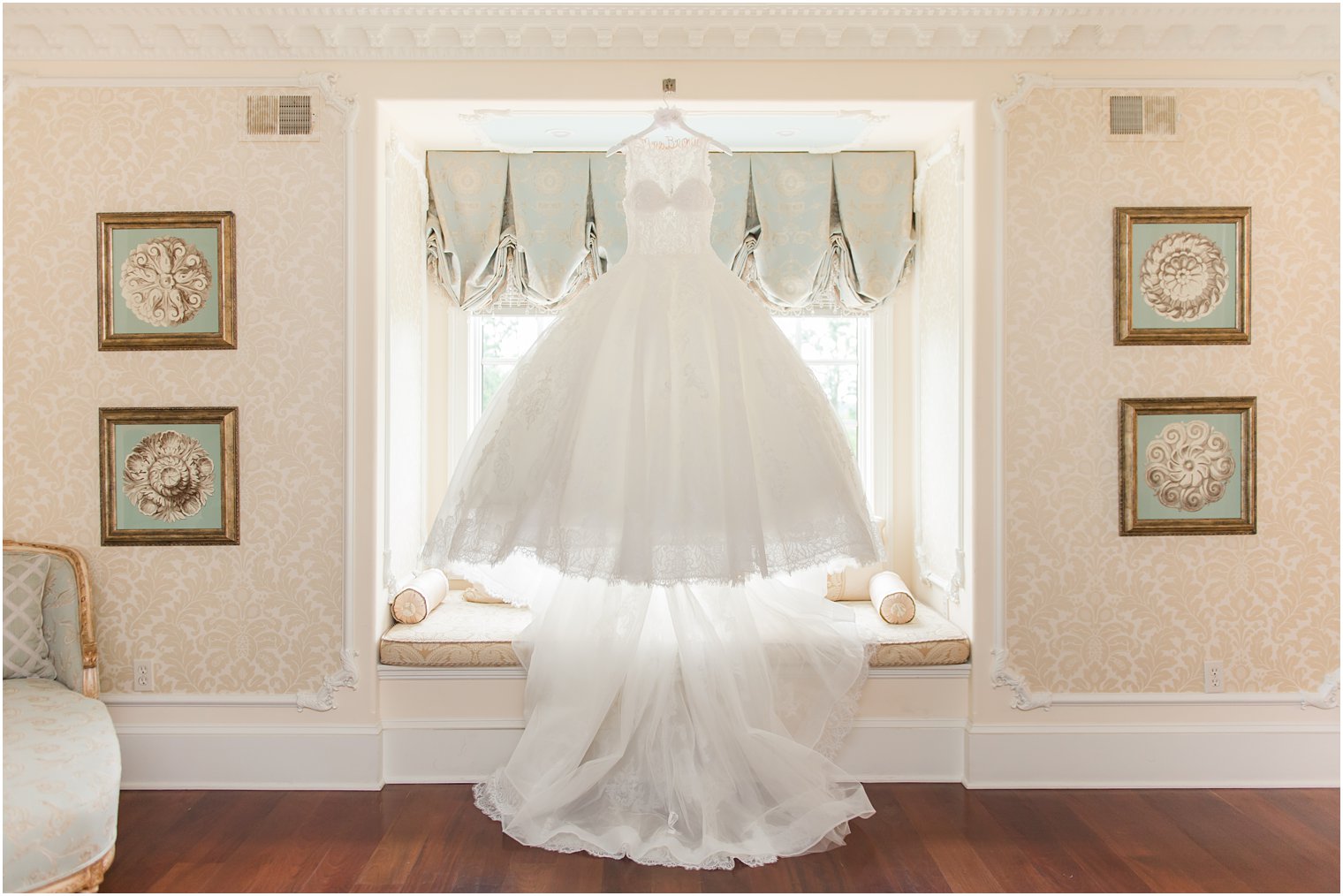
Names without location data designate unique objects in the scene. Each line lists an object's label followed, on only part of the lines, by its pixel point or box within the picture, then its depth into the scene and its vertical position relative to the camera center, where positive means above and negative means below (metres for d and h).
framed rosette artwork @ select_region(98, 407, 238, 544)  3.28 -0.13
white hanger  3.11 +1.16
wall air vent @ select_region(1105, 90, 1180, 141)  3.30 +1.24
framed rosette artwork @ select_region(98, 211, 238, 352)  3.27 +0.62
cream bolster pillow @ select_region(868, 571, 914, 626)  3.56 -0.67
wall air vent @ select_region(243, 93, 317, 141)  3.29 +1.24
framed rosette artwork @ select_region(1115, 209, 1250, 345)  3.30 +0.62
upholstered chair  2.34 -0.92
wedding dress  2.60 -0.34
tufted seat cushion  3.33 -0.79
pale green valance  3.94 +1.04
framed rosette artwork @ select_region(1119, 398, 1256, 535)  3.30 -0.11
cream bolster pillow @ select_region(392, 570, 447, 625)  3.52 -0.65
